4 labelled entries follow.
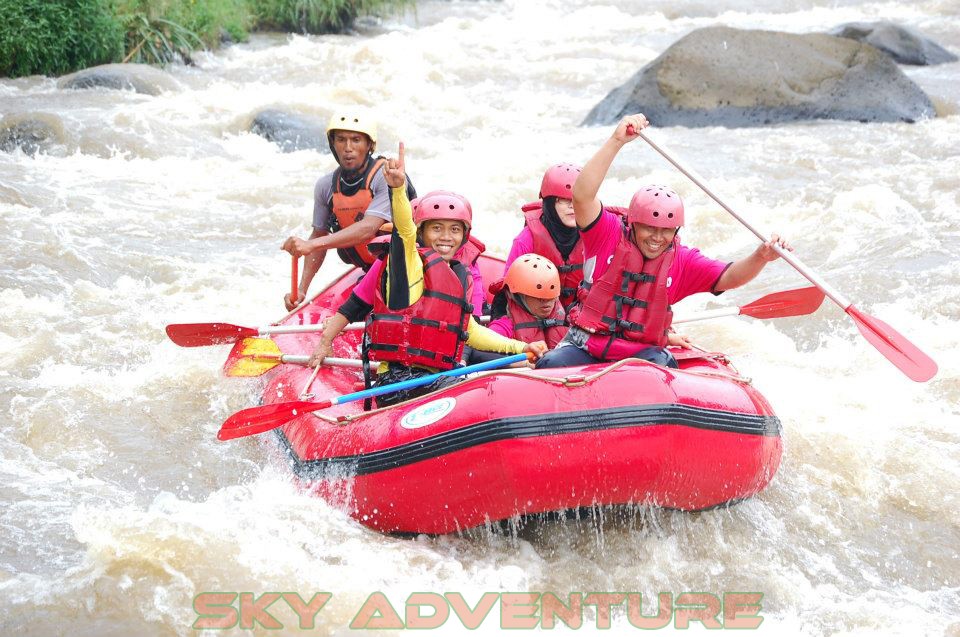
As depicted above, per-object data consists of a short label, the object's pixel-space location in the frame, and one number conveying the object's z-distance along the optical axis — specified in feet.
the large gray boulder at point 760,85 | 74.74
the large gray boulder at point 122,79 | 82.17
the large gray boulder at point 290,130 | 72.79
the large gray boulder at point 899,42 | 97.14
